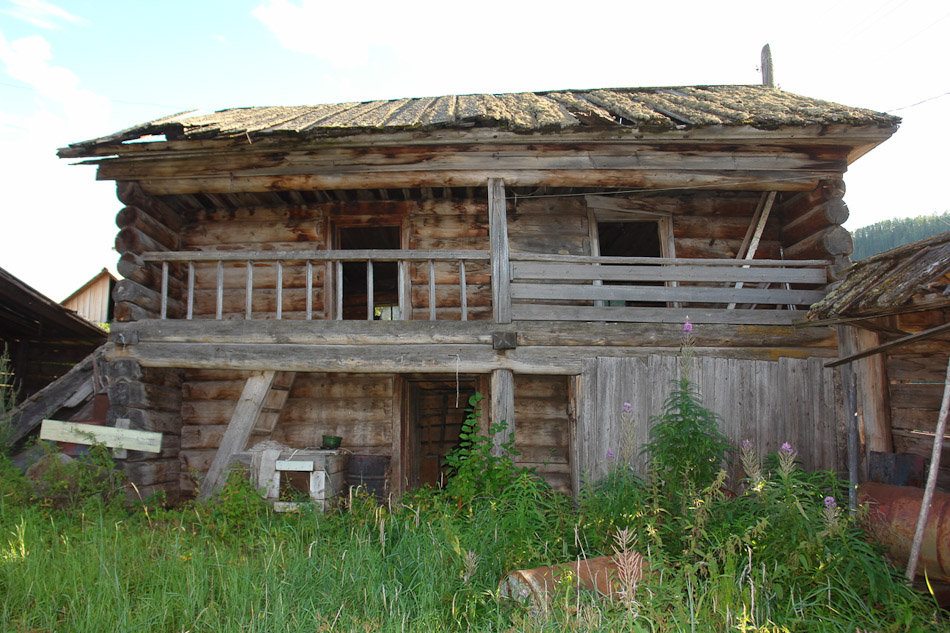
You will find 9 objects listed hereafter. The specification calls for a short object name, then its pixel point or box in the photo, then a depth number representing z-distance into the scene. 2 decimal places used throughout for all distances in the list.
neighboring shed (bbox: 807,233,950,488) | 4.29
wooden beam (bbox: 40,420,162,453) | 6.36
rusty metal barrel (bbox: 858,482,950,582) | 3.82
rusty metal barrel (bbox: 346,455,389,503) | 6.94
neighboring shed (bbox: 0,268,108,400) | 10.87
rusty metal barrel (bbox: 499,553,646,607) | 3.19
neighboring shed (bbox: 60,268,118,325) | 25.55
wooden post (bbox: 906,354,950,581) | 3.61
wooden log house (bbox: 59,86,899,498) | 6.27
